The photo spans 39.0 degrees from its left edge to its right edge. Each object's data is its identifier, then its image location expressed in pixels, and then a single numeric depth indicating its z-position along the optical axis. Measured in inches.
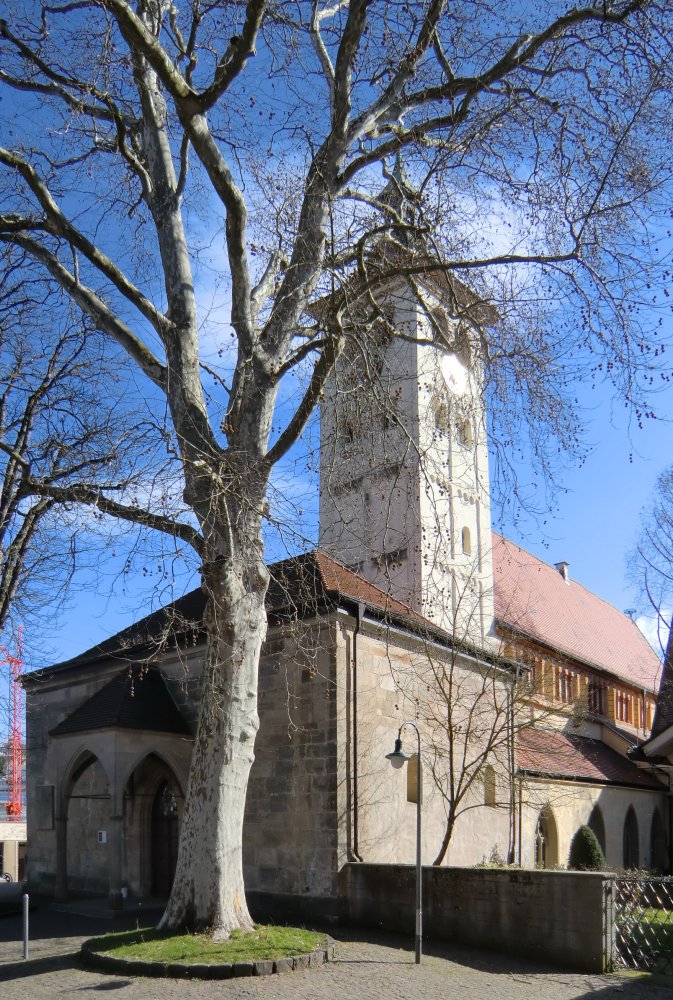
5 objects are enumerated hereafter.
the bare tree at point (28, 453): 615.5
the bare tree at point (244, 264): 457.1
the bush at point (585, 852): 964.0
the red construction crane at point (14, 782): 2646.4
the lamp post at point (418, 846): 462.6
